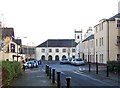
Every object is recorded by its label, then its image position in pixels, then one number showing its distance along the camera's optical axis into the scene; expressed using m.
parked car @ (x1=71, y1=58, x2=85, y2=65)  44.48
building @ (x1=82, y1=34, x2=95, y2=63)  50.07
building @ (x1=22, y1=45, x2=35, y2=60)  87.62
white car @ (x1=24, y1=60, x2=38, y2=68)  36.02
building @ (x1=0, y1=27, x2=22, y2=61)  45.71
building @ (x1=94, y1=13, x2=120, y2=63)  39.56
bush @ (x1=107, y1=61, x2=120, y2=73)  20.93
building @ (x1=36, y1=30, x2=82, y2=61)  85.23
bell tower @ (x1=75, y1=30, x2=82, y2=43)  82.25
